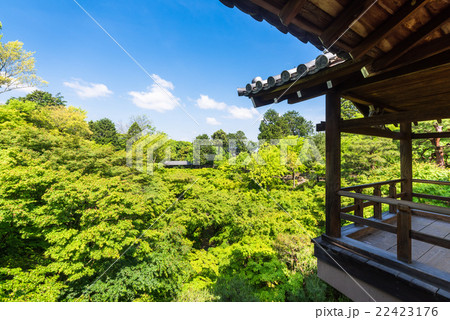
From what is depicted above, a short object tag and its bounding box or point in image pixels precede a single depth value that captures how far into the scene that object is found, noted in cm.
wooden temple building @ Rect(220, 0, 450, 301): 105
